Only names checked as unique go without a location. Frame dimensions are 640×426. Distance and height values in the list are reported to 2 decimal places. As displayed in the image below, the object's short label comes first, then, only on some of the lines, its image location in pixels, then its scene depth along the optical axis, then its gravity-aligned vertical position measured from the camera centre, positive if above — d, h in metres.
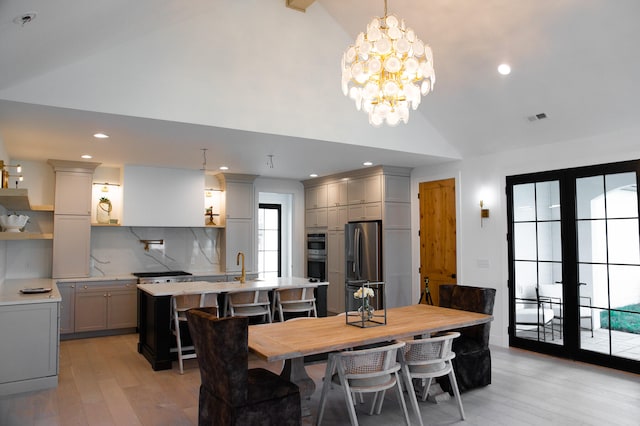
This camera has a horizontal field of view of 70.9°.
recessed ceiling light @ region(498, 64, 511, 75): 4.59 +1.72
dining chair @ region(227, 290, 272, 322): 5.29 -0.79
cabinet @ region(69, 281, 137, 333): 6.50 -1.05
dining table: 2.99 -0.74
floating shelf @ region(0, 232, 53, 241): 4.41 +0.00
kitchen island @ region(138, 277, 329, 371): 5.02 -0.83
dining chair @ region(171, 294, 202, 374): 4.93 -0.81
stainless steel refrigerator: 7.10 -0.24
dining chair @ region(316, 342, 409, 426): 3.09 -0.94
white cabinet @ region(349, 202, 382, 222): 7.19 +0.41
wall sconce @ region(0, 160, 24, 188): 4.45 +0.61
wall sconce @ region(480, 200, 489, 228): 6.19 +0.33
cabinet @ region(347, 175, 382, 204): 7.22 +0.78
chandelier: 3.01 +1.14
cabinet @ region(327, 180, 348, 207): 7.96 +0.77
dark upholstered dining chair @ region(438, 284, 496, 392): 4.21 -1.06
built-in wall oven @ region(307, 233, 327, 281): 8.39 -0.37
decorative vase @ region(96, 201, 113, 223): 7.13 +0.37
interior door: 6.66 +0.04
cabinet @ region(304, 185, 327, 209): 8.53 +0.77
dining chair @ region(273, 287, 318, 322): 5.49 -0.78
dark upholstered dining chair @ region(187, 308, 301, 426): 2.74 -0.98
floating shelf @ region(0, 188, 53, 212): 4.06 +0.37
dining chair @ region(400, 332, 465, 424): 3.48 -0.96
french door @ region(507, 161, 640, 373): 4.88 -0.31
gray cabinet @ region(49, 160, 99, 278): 6.59 +0.24
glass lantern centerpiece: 3.74 -0.69
